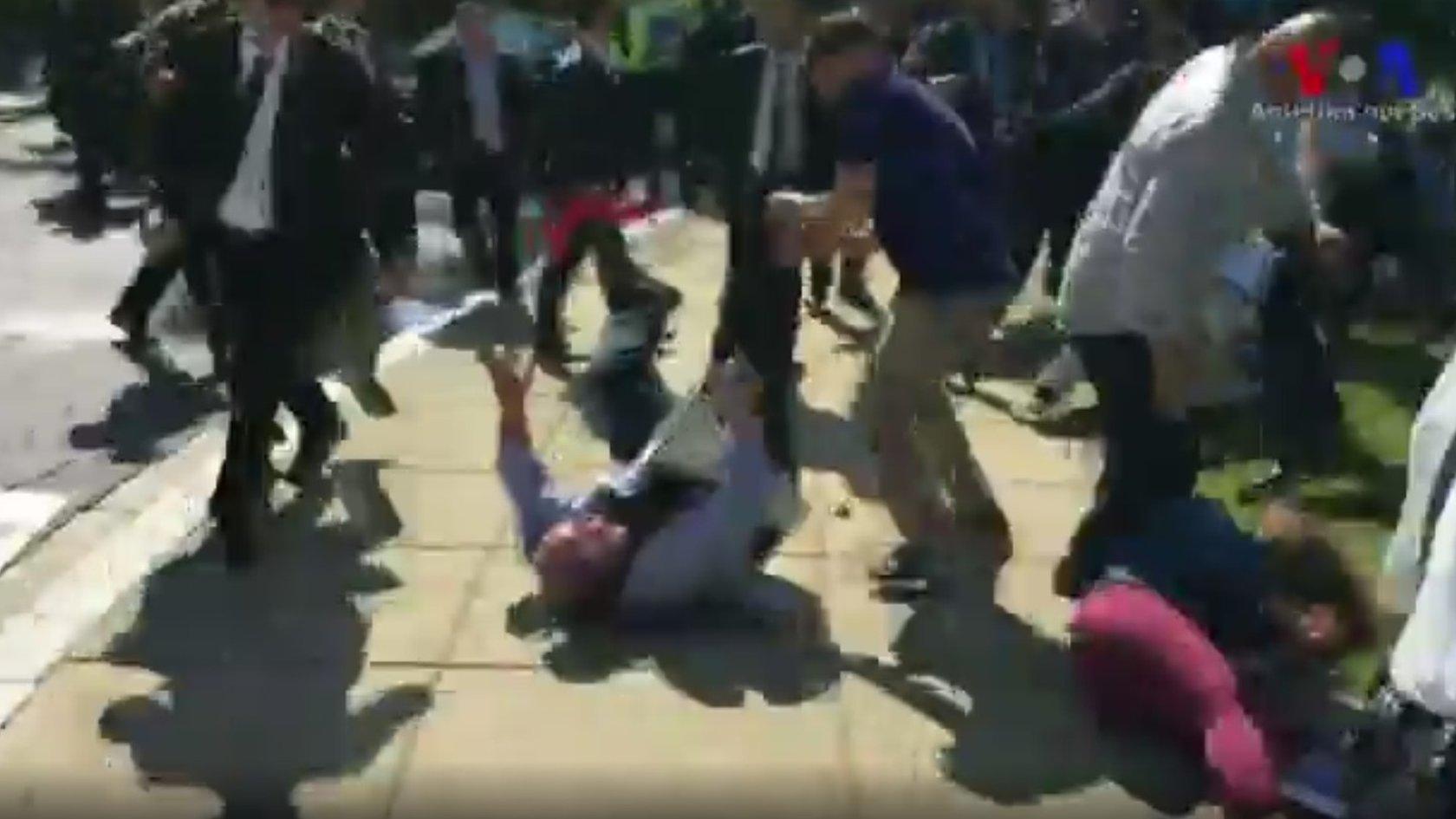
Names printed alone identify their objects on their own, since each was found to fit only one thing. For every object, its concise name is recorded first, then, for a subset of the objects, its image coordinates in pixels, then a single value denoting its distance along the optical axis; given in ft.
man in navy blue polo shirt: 20.83
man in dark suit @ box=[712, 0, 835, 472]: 25.11
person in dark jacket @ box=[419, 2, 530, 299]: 39.93
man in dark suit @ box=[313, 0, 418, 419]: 23.53
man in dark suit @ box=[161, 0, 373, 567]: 22.40
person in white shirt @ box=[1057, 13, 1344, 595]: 19.71
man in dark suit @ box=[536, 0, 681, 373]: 30.27
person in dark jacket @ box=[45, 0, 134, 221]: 57.26
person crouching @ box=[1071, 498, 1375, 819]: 17.38
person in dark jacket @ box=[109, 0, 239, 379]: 24.25
